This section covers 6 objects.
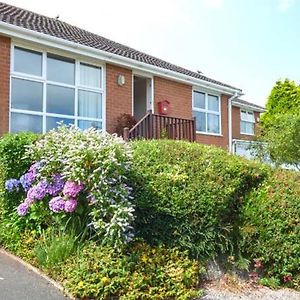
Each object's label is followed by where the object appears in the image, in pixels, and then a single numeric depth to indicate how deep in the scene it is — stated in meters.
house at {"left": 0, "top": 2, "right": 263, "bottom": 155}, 7.50
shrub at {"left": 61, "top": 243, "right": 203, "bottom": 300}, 3.66
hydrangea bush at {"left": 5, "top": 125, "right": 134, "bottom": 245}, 4.05
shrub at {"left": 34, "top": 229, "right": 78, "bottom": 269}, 4.06
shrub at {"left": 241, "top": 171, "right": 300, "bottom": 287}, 4.52
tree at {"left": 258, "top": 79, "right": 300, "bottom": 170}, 10.02
